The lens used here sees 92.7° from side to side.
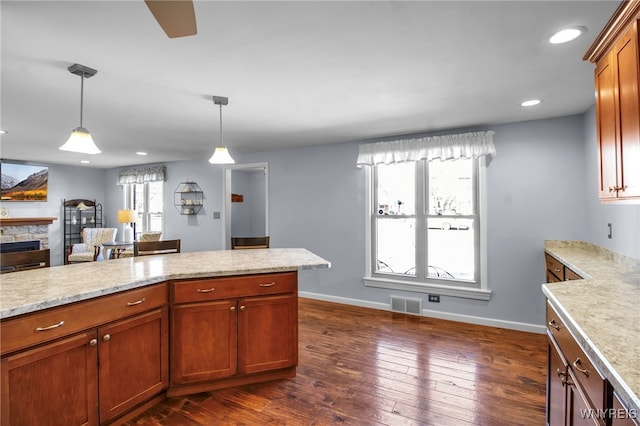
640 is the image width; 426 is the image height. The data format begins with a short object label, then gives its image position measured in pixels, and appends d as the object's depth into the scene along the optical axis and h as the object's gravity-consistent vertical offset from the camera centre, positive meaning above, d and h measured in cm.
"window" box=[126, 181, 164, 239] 641 +28
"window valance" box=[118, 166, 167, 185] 604 +93
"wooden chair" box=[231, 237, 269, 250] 327 -26
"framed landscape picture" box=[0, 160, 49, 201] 572 +78
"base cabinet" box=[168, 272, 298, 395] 211 -81
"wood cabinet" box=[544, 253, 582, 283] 234 -47
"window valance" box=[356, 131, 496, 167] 346 +83
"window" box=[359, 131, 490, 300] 370 -13
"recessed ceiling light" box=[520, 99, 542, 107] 272 +103
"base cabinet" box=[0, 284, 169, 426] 139 -74
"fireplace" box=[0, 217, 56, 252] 556 -17
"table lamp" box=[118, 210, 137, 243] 596 +0
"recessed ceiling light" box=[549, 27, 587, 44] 167 +101
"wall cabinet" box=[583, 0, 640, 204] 143 +59
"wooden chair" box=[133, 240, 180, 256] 284 -27
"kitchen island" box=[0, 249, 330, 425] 144 -67
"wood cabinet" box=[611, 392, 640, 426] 77 -55
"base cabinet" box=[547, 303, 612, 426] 98 -65
